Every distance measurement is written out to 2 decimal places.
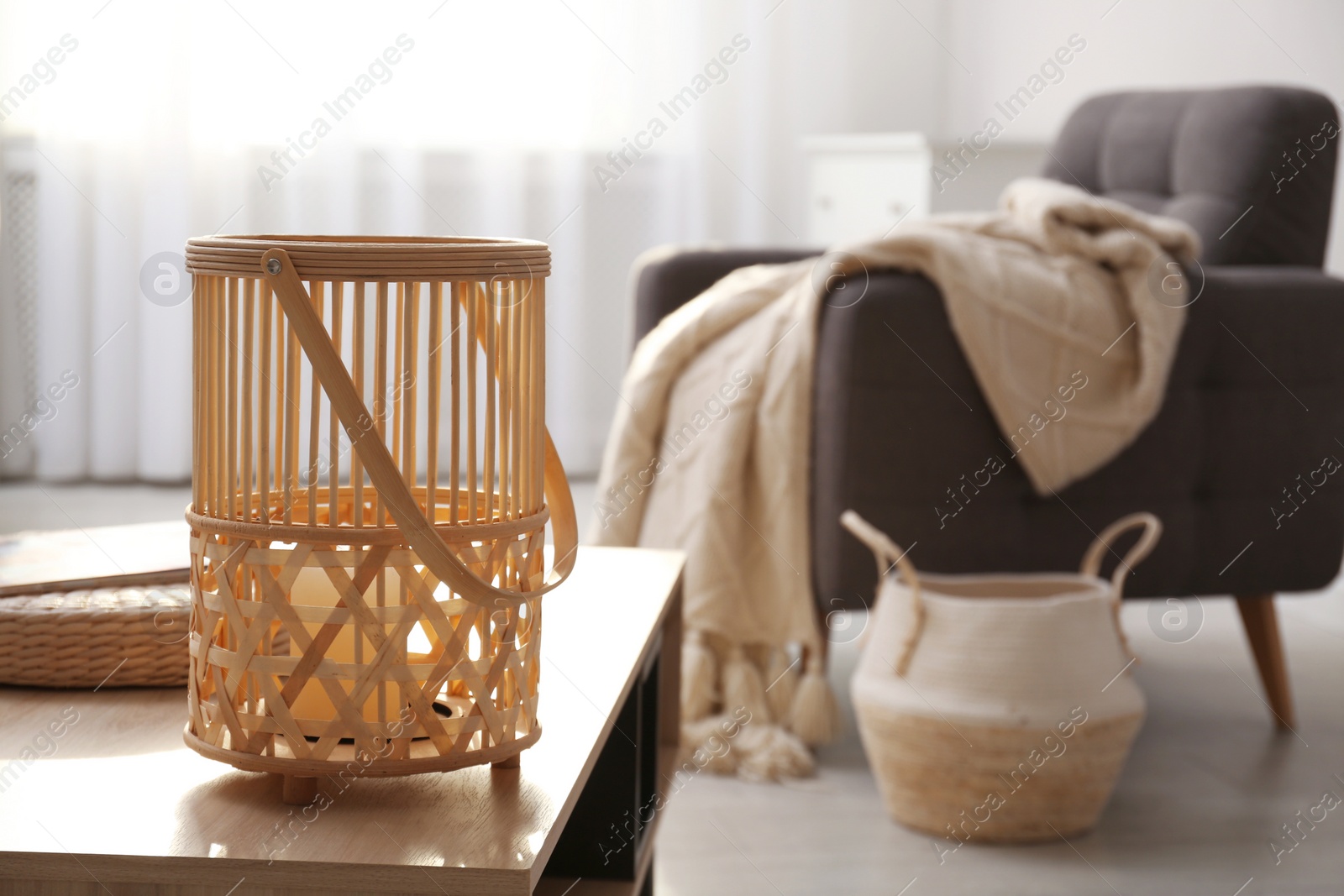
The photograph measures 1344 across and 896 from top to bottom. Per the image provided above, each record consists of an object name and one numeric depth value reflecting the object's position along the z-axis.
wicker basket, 3.50
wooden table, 2.23
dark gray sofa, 3.71
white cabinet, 5.16
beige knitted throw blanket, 3.72
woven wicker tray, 2.91
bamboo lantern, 2.39
